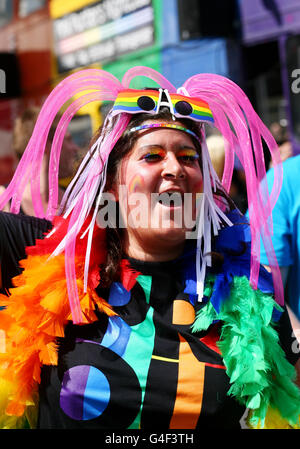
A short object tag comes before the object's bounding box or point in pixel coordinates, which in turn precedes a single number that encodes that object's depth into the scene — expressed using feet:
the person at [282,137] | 11.84
